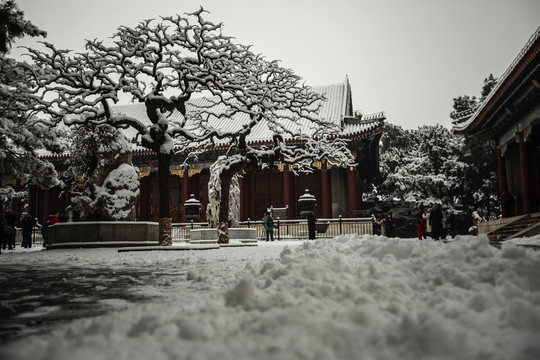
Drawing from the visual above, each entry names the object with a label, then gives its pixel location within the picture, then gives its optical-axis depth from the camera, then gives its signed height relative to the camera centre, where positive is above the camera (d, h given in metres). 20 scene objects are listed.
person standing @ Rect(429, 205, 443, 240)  14.29 -0.29
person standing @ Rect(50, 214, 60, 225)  17.48 +0.09
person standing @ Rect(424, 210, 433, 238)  17.17 -0.46
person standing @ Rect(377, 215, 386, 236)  17.97 -0.52
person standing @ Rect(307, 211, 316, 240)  17.70 -0.48
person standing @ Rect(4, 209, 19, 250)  16.16 +0.05
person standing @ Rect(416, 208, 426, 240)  14.68 -0.39
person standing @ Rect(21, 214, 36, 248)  17.44 -0.34
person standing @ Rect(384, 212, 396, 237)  17.67 -0.51
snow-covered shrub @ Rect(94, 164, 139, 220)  13.56 +0.83
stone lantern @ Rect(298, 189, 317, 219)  22.89 +0.59
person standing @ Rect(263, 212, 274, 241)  20.03 -0.47
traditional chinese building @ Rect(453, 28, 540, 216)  11.55 +3.36
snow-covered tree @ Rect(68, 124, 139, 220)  13.59 +1.50
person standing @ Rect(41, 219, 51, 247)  18.93 -0.35
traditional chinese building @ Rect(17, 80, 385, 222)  24.73 +2.26
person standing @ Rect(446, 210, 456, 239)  17.69 -0.48
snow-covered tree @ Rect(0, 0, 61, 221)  12.12 +3.53
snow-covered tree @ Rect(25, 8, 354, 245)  12.38 +4.28
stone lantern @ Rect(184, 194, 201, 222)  23.75 +0.49
